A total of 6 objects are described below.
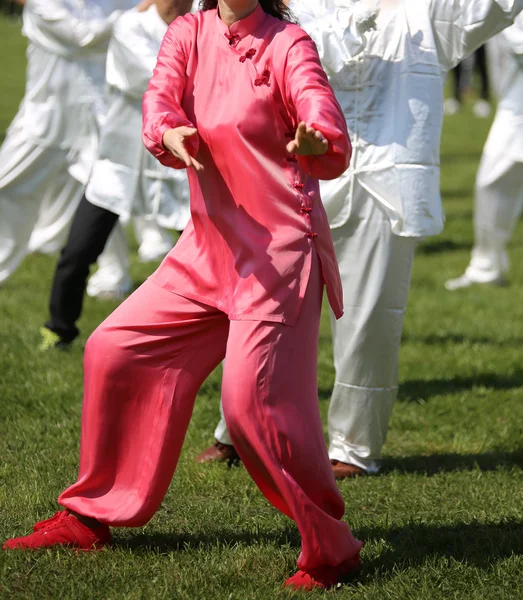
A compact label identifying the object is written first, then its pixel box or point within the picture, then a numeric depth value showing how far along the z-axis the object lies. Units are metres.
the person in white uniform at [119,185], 10.98
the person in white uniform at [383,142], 8.29
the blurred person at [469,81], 40.00
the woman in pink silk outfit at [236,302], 6.23
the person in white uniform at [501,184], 15.03
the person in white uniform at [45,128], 13.54
